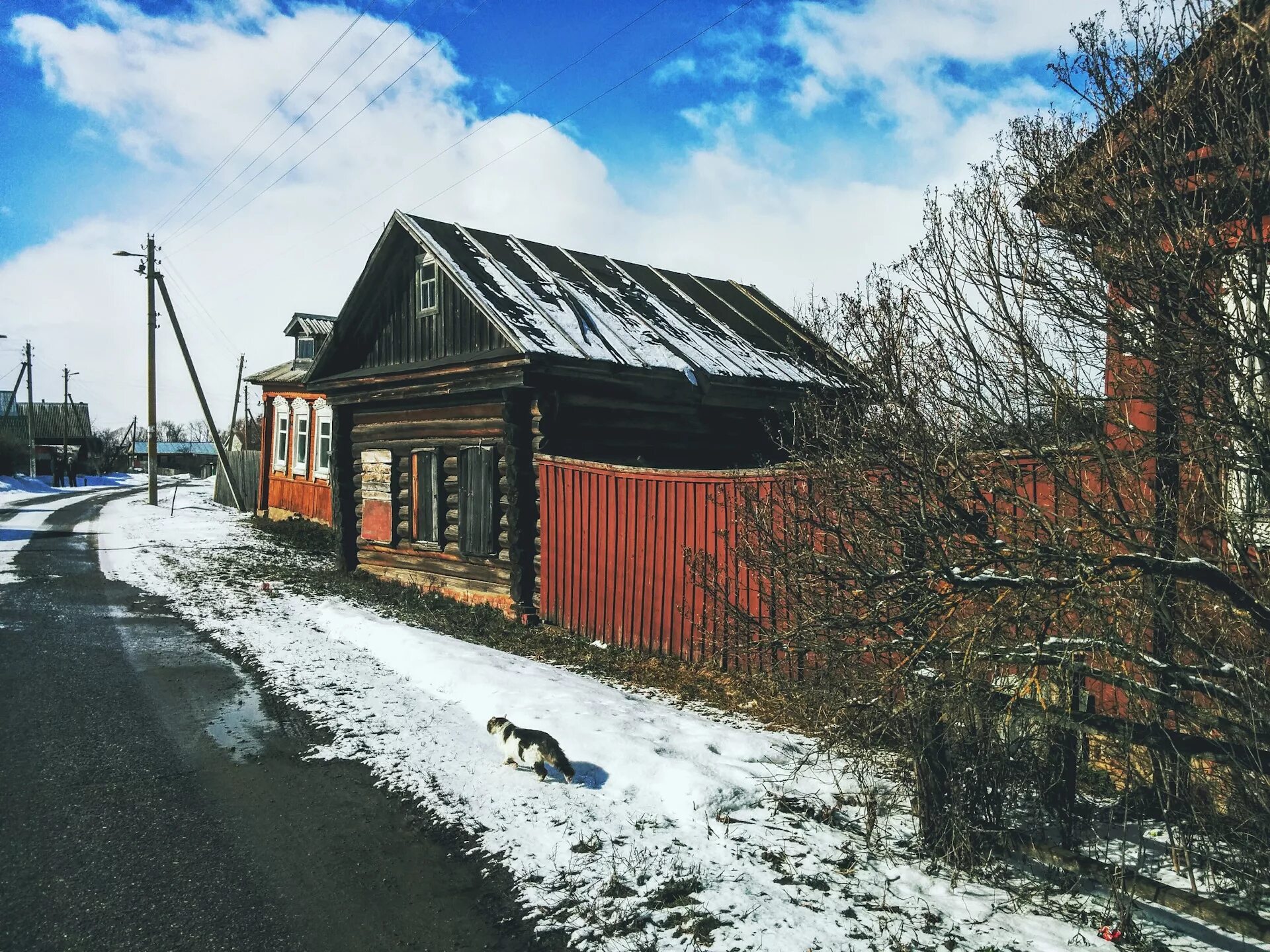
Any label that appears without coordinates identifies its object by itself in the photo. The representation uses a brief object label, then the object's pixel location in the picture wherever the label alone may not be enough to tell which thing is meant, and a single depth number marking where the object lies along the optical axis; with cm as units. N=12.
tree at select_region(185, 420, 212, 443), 14825
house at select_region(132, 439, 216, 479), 8406
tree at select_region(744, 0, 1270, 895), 326
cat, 506
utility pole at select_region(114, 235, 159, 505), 2803
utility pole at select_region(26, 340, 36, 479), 4725
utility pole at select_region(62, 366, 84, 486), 4753
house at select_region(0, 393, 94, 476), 6681
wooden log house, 1046
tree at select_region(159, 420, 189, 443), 12825
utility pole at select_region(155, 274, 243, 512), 2519
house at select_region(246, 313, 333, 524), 2284
